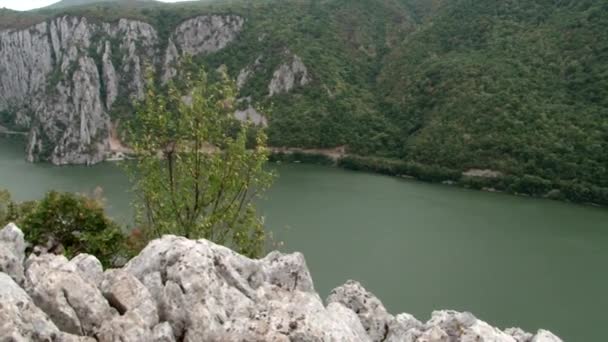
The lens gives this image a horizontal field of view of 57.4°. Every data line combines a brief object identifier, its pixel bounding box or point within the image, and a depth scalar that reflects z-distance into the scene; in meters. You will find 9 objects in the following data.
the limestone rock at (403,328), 7.85
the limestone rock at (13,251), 6.88
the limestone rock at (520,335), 8.35
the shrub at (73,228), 16.59
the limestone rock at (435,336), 7.47
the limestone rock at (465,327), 7.43
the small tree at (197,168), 12.74
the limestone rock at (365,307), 8.52
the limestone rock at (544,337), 8.06
